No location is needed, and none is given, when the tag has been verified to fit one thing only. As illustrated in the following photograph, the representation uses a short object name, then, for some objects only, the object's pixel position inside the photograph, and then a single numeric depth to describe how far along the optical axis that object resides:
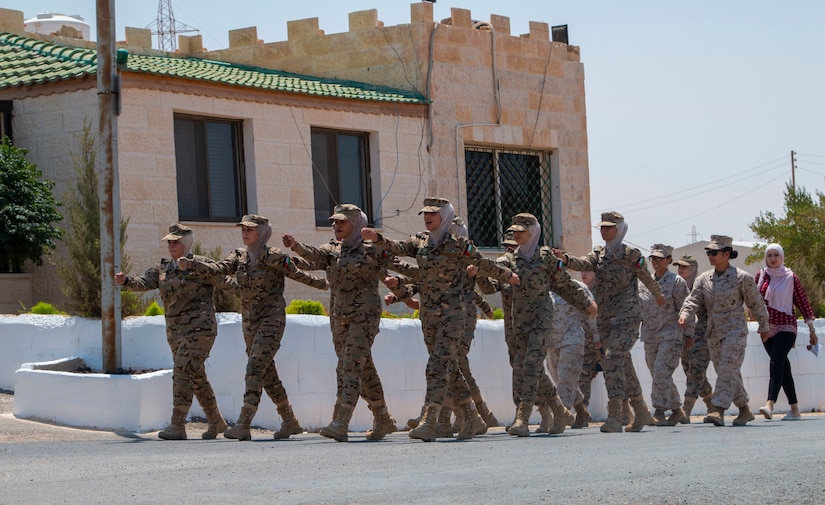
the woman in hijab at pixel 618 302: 13.48
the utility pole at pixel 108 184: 14.16
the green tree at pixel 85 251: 15.51
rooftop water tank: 22.75
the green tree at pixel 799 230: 37.72
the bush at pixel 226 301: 15.56
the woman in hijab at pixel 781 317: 15.21
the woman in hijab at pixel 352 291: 12.04
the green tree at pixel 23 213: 16.83
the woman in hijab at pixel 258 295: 12.22
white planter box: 13.25
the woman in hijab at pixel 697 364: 14.66
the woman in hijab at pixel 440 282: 11.93
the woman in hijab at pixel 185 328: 12.38
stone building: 18.00
